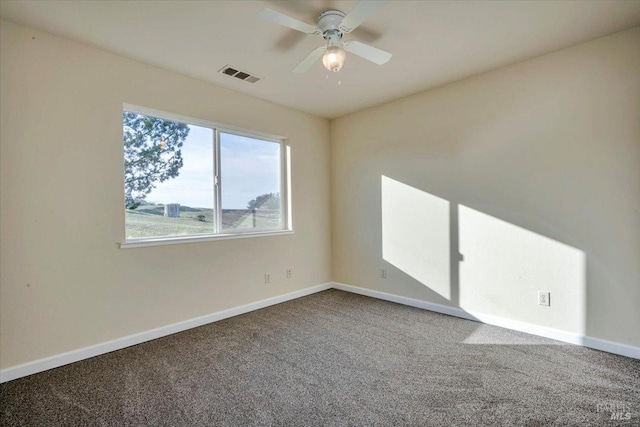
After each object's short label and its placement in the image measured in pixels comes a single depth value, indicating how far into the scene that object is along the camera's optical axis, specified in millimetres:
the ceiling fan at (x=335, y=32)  1802
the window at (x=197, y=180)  2779
